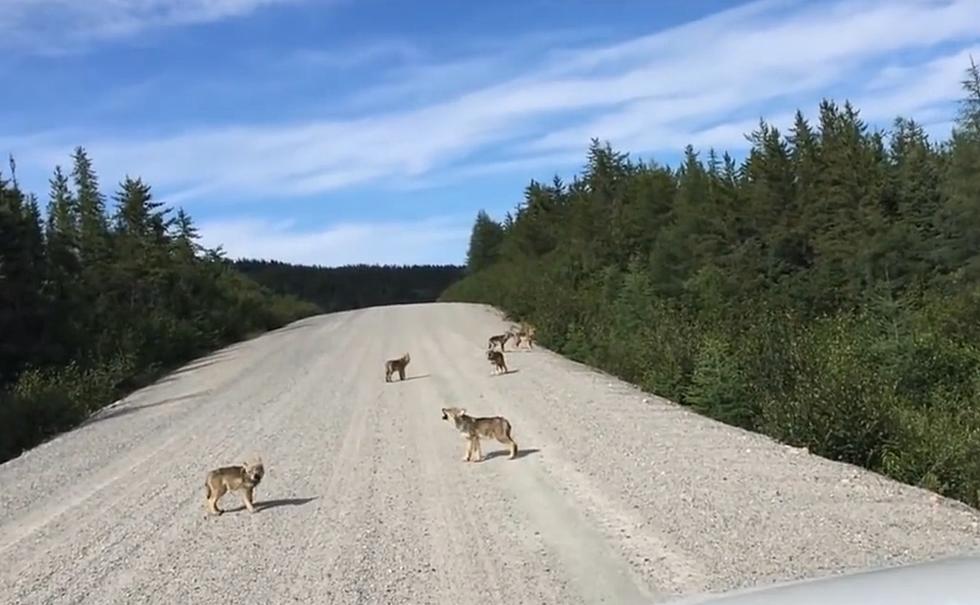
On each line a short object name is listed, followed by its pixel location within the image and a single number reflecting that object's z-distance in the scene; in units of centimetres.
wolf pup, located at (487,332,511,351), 2608
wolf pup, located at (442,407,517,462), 1286
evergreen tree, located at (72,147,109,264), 4684
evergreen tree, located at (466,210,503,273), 8444
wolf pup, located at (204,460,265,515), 1081
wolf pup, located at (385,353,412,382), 2202
